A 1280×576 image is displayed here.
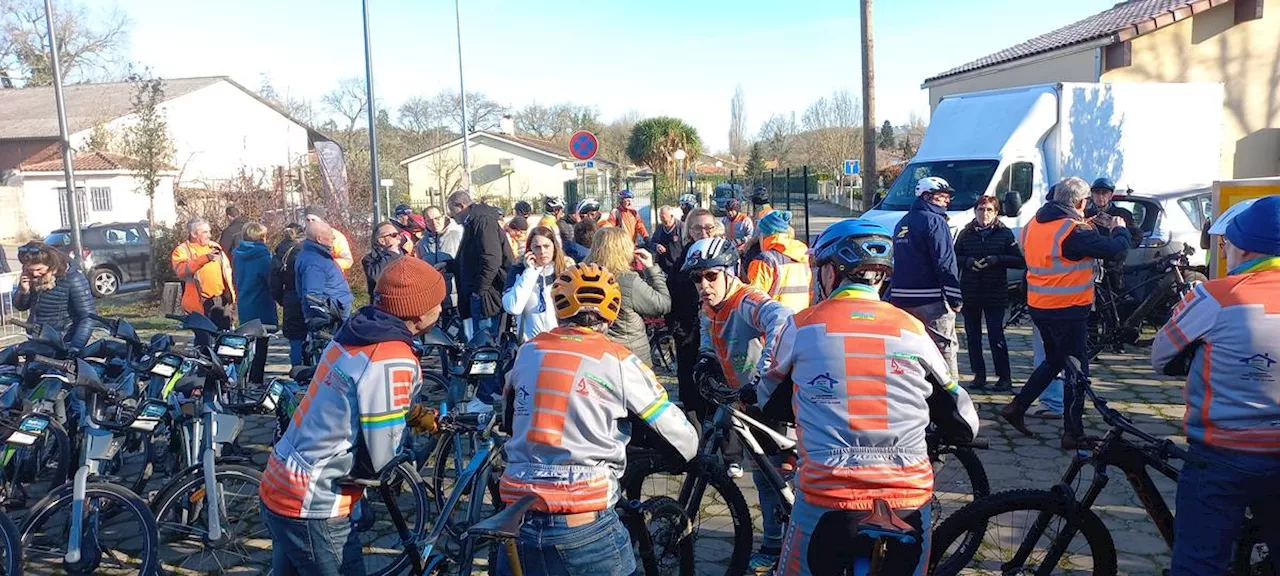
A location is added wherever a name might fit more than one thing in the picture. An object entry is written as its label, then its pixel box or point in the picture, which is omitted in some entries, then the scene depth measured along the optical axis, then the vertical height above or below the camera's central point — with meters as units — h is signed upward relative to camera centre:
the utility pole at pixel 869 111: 13.84 +1.42
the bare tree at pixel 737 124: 85.38 +7.75
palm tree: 38.00 +2.74
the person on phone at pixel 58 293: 6.68 -0.53
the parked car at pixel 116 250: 18.50 -0.59
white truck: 12.16 +0.74
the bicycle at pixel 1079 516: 3.47 -1.30
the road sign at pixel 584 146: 14.80 +1.05
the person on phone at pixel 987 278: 7.72 -0.73
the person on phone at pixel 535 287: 6.18 -0.55
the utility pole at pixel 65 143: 12.63 +1.21
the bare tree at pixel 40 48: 42.09 +8.88
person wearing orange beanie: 3.04 -0.78
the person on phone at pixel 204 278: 8.35 -0.55
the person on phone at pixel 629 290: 5.38 -0.53
